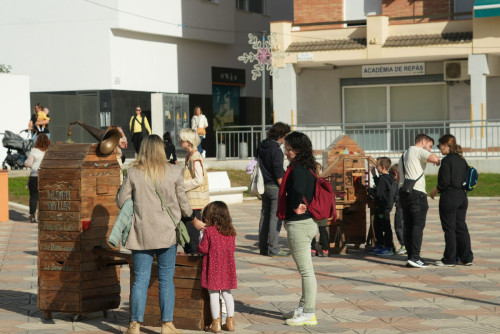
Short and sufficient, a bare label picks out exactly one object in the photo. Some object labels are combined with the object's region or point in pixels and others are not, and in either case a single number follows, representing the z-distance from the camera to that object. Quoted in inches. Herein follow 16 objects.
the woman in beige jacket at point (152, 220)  300.5
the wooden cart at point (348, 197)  519.8
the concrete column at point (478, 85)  1214.3
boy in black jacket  507.5
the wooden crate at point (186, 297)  317.7
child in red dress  313.6
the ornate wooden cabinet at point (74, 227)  334.6
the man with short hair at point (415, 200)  458.6
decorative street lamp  1299.5
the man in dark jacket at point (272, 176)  495.5
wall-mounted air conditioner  1270.9
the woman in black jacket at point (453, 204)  462.3
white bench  877.2
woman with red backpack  326.3
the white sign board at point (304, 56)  1305.4
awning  1172.5
